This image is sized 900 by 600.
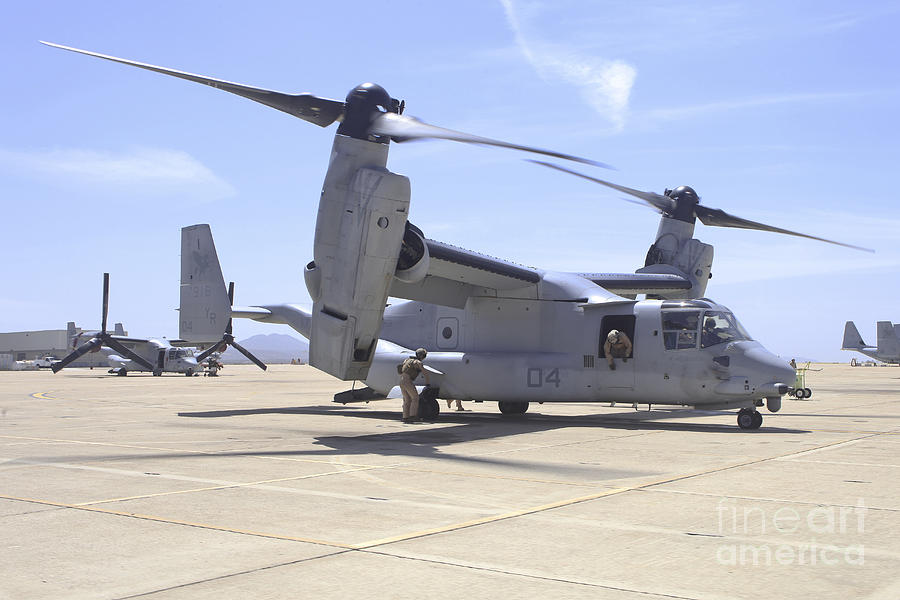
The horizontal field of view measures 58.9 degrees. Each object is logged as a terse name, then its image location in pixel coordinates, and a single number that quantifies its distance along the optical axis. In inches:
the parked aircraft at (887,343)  2748.5
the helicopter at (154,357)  2089.1
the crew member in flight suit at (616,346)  619.5
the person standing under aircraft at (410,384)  624.7
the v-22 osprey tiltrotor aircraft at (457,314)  511.8
